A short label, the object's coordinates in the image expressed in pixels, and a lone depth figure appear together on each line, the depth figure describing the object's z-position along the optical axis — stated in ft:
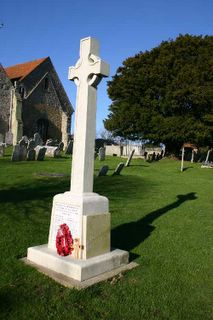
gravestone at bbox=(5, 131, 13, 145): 90.24
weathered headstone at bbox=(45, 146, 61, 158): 58.20
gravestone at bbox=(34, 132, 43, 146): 62.58
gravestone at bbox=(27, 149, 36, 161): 47.16
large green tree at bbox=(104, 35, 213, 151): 73.38
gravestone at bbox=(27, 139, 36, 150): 53.91
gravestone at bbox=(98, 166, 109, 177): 36.15
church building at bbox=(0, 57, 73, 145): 93.29
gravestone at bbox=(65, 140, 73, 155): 68.45
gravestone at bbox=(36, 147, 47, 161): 48.63
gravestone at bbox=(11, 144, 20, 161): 45.05
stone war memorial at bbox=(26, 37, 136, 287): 12.33
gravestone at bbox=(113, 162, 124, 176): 38.52
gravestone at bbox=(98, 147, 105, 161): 58.13
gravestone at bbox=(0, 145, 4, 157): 50.49
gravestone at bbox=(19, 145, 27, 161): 45.73
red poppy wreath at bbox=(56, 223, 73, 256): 12.52
